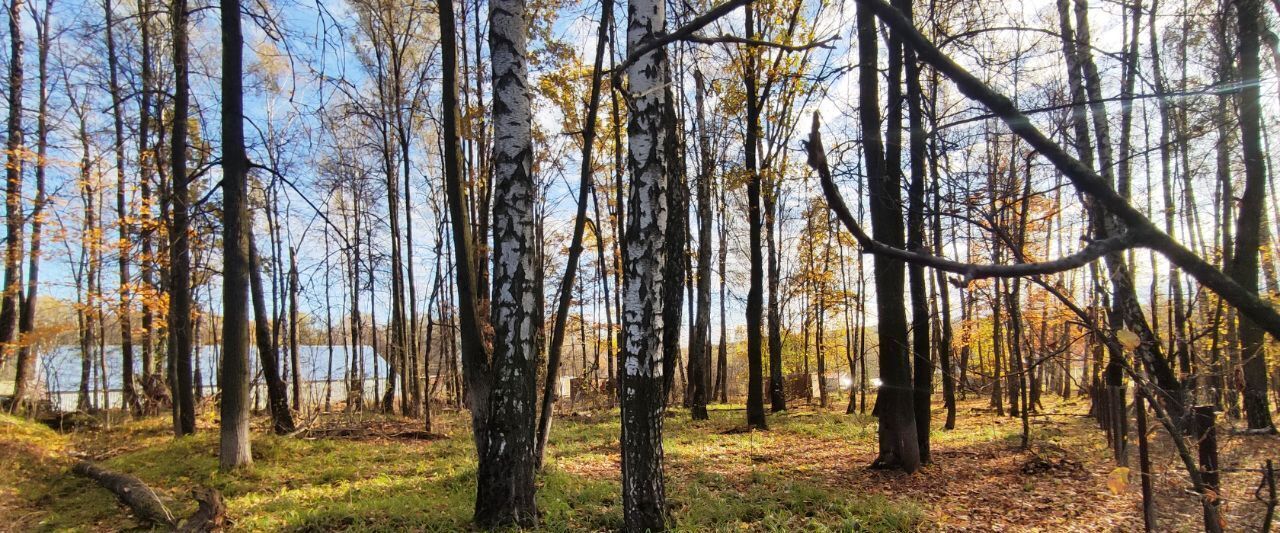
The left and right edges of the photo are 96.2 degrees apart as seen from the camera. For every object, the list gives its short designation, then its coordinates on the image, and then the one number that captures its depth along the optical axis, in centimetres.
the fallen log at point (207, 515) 507
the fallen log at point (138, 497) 543
